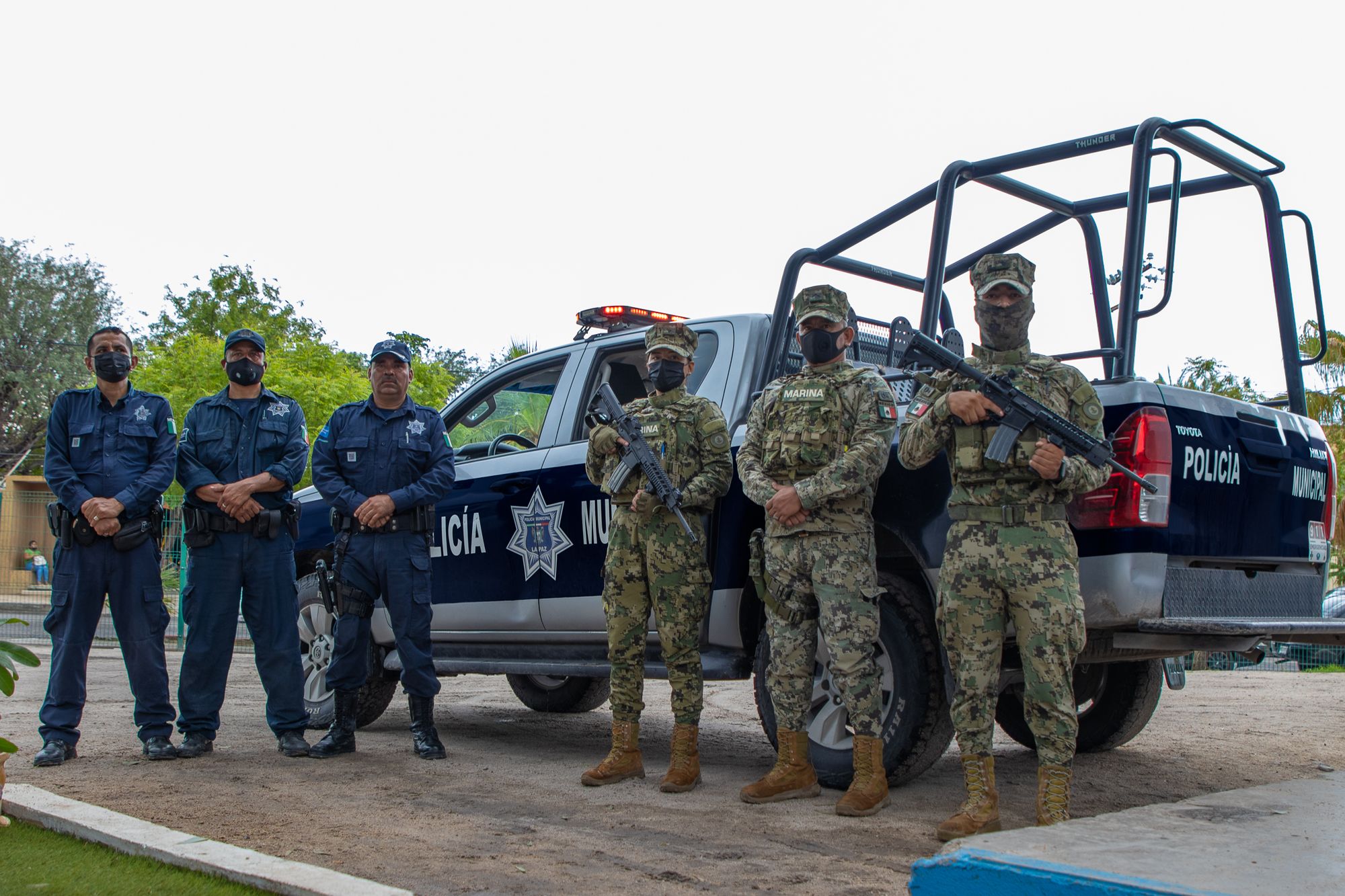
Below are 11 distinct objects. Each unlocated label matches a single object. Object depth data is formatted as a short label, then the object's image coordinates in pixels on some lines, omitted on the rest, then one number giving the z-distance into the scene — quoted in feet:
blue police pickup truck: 12.92
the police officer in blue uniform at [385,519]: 18.08
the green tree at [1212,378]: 80.48
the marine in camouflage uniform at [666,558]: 15.58
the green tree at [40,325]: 124.06
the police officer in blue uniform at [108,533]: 17.58
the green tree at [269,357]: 77.00
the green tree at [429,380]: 89.61
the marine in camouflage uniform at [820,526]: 14.01
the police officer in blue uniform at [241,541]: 18.34
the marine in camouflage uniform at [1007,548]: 12.42
